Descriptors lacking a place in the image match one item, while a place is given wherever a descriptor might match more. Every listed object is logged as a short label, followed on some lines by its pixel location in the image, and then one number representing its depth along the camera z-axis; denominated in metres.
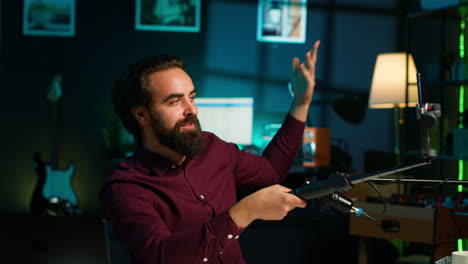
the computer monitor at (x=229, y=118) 4.47
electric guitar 4.76
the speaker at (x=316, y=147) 4.04
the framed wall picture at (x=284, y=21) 5.15
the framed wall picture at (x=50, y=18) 5.17
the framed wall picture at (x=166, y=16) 5.18
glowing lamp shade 4.04
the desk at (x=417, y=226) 2.63
